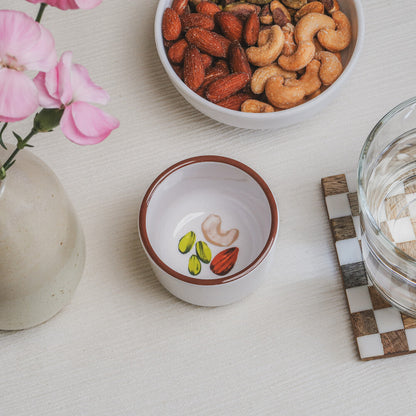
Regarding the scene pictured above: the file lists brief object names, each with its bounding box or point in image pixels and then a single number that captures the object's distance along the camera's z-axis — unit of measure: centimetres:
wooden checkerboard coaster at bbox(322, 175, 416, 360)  48
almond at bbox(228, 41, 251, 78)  52
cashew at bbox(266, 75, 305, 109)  51
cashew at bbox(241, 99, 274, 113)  51
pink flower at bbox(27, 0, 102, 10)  32
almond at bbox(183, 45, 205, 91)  51
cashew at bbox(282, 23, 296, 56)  52
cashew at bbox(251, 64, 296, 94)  52
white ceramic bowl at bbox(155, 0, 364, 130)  50
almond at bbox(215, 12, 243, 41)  52
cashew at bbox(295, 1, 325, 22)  53
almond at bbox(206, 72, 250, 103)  51
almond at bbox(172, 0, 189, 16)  53
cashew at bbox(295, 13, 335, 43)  52
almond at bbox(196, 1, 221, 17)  53
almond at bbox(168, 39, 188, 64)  52
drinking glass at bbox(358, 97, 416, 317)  45
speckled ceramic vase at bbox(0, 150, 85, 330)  42
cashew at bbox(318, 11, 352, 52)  52
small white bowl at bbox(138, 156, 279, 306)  48
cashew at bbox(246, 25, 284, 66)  52
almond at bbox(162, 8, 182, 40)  52
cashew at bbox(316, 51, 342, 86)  51
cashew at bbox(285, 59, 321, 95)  51
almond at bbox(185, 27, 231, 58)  52
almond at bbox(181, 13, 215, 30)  52
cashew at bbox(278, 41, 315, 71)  52
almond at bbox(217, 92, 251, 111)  51
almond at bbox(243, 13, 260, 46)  52
